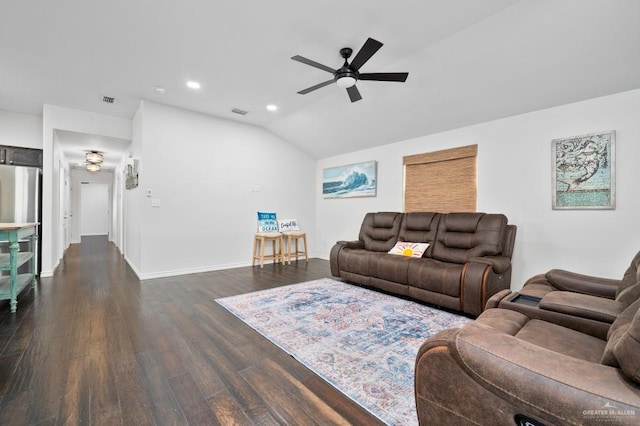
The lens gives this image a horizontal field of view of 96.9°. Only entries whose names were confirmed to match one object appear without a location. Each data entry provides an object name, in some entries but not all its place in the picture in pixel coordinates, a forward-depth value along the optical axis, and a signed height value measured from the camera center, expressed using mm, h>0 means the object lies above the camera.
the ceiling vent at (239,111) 4805 +1737
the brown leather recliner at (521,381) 726 -480
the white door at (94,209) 11422 +105
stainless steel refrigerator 4312 +257
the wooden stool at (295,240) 5707 -593
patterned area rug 1696 -1045
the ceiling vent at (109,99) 4273 +1729
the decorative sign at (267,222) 5652 -192
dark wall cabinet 4719 +942
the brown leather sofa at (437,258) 2875 -560
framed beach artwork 5449 +674
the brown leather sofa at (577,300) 1464 -523
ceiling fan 2639 +1416
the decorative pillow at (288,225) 5969 -264
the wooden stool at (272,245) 5336 -654
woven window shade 4086 +509
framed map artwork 2959 +472
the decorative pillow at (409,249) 3814 -490
